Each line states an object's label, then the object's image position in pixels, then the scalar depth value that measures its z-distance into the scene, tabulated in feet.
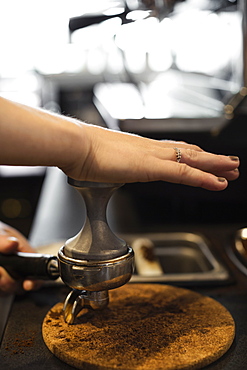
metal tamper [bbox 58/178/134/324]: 2.17
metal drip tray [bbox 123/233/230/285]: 3.69
